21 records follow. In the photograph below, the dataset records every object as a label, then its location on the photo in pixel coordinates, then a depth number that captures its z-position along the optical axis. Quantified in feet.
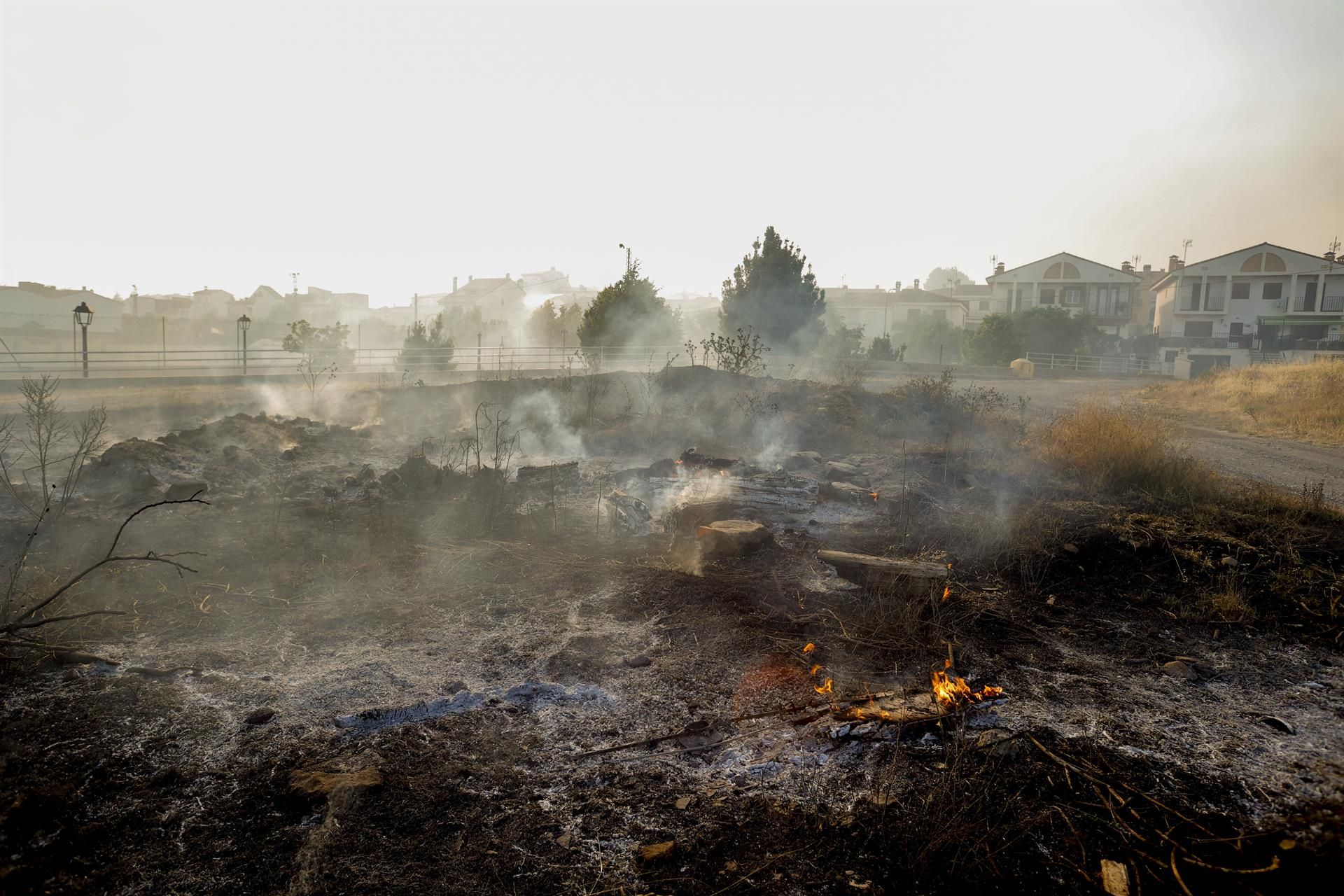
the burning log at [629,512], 29.07
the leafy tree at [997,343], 119.96
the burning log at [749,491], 31.22
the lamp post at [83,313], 61.31
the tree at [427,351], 83.20
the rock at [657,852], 10.46
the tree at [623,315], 93.86
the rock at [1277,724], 13.96
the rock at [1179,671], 16.46
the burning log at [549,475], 34.68
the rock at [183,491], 26.81
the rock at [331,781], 11.60
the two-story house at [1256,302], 137.69
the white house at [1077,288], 159.33
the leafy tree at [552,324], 126.93
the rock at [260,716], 13.84
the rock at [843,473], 36.47
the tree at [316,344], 77.82
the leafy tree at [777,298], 104.53
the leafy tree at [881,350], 116.37
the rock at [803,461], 40.32
